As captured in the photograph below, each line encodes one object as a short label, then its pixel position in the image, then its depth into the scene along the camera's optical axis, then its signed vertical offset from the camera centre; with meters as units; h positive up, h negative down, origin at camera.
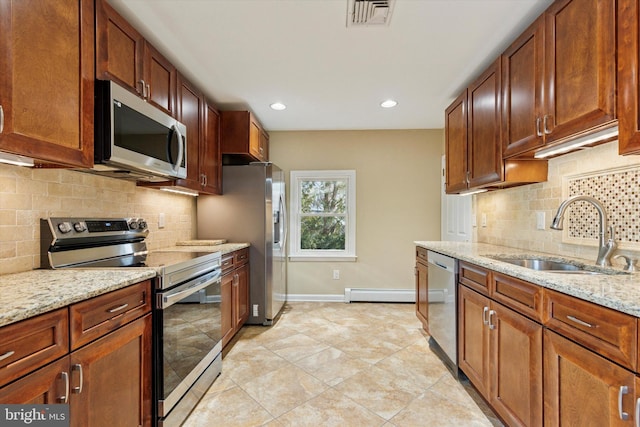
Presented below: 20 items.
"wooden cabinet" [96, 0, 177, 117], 1.59 +0.93
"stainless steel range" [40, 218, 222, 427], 1.56 -0.46
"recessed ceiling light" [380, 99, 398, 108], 3.11 +1.16
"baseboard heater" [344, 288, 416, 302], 4.07 -1.07
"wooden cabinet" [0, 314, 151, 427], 0.96 -0.62
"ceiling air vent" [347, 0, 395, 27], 1.67 +1.16
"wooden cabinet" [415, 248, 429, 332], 2.76 -0.68
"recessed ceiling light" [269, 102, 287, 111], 3.17 +1.16
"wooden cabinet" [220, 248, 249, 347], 2.57 -0.71
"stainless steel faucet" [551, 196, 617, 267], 1.58 -0.07
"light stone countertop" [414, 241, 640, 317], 0.95 -0.26
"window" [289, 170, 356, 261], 4.18 +0.00
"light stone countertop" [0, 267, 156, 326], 0.92 -0.27
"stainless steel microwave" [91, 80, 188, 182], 1.55 +0.45
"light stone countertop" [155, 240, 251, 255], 2.56 -0.29
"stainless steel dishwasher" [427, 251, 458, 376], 2.17 -0.71
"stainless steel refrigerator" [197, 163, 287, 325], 3.19 -0.06
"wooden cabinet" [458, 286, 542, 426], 1.35 -0.74
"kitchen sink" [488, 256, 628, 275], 1.59 -0.30
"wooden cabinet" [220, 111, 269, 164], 3.25 +0.87
